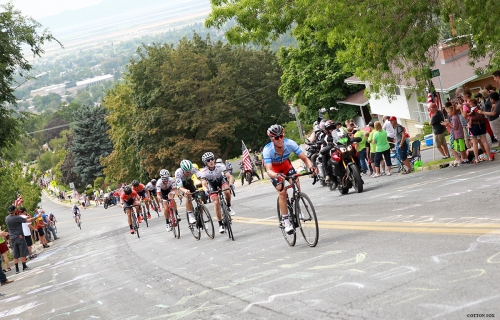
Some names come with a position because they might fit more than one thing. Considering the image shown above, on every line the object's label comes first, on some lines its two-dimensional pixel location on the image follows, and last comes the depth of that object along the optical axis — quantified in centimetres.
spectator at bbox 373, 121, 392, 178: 2356
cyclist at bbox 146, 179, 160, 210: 2816
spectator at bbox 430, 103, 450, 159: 2277
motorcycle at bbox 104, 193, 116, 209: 8031
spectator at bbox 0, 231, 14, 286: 1920
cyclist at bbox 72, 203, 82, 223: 5678
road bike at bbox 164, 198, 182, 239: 2095
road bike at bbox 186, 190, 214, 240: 1730
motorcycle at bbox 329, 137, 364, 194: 1964
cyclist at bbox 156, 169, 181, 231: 2065
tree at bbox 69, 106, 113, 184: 11844
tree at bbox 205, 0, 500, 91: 1941
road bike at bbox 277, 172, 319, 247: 1150
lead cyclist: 1172
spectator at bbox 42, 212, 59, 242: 4323
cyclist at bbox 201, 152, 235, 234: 1603
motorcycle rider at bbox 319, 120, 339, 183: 2005
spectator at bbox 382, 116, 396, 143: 2608
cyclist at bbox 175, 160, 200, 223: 1733
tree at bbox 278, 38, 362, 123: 6100
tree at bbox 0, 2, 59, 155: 2341
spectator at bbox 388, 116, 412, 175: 2378
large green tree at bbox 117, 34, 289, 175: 7588
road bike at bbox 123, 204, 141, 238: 2418
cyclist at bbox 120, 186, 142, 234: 2406
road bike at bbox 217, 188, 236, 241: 1587
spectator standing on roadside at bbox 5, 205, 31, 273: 2281
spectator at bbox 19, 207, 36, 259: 2428
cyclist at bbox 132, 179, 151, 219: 2489
